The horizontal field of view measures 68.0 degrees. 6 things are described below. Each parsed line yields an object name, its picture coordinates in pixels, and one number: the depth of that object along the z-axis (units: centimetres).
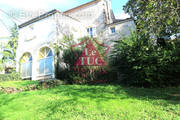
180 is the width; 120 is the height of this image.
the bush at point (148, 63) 845
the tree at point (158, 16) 558
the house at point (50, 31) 1445
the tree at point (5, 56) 1228
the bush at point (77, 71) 1070
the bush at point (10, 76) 1521
